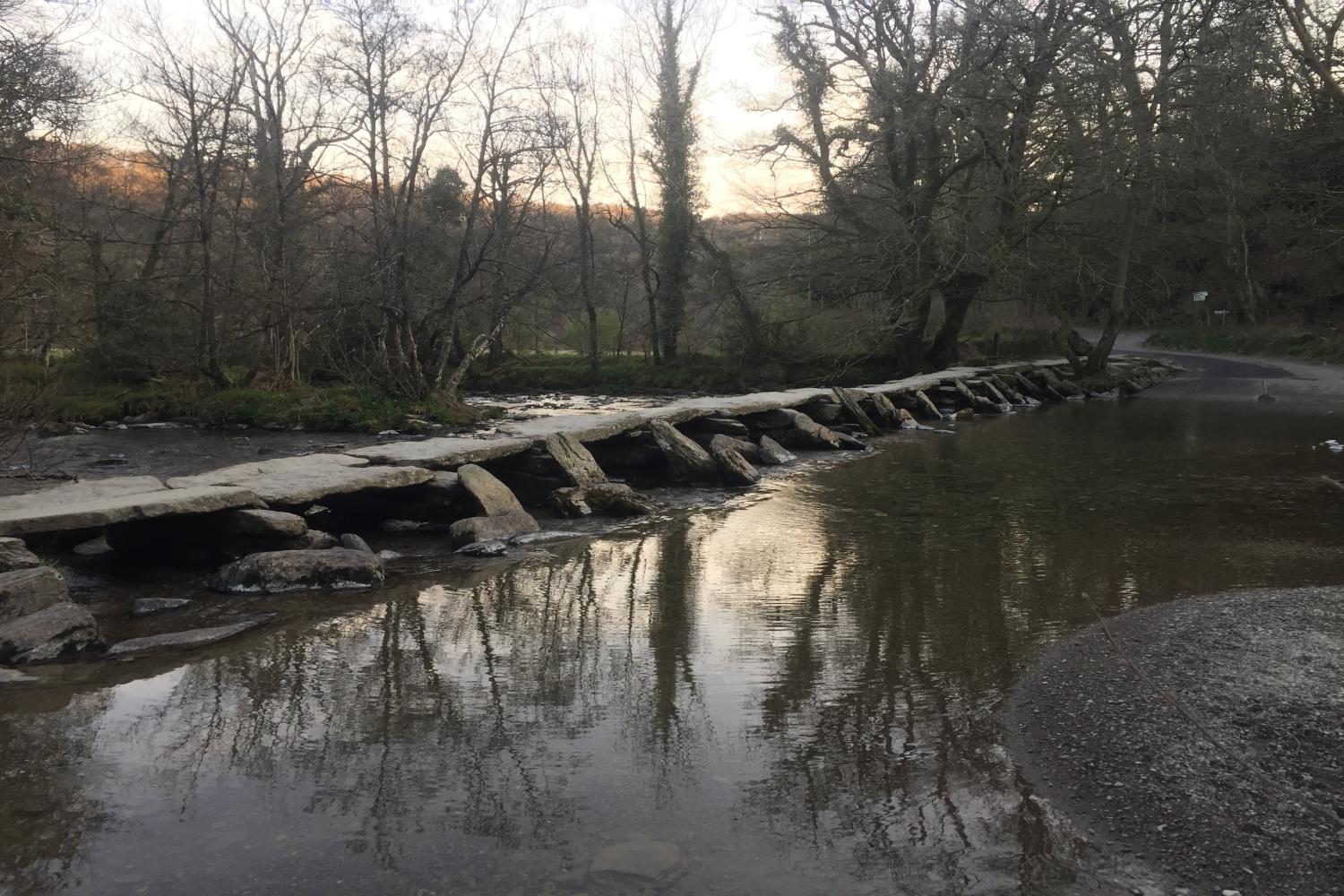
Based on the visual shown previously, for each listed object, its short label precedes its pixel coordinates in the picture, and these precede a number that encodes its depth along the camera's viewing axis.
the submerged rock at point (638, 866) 2.74
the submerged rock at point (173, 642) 4.91
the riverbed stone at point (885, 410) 17.20
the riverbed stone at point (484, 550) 7.41
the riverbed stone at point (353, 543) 7.28
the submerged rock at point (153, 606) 5.73
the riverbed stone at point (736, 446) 11.84
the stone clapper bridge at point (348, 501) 5.23
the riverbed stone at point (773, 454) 12.64
